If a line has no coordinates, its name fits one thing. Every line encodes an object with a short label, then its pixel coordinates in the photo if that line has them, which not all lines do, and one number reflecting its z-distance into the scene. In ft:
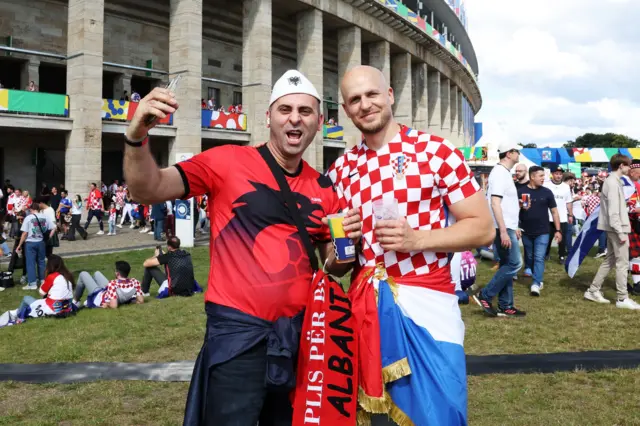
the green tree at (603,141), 371.76
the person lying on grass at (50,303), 26.71
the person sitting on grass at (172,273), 30.94
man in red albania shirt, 7.22
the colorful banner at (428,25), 117.39
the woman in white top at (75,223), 58.65
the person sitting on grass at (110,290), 28.86
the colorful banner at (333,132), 108.27
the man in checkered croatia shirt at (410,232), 7.41
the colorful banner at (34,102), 65.41
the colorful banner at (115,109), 74.54
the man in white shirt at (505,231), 24.17
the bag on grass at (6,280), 35.68
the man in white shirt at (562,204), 39.52
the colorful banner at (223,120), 87.45
